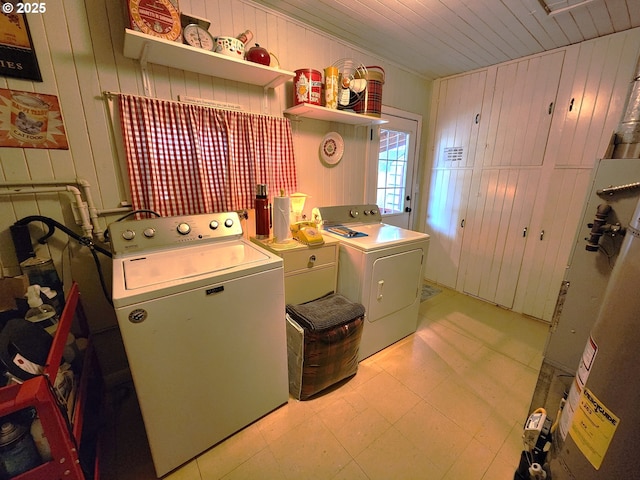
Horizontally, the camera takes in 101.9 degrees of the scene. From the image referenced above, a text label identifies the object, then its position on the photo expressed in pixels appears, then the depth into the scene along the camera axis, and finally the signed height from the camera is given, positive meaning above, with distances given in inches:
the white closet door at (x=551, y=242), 90.7 -24.4
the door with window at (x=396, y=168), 113.7 +2.9
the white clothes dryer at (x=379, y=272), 71.6 -27.7
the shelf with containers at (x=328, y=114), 76.8 +18.7
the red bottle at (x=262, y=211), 71.1 -9.9
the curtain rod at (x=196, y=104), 56.9 +17.1
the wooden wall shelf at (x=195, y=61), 52.1 +25.2
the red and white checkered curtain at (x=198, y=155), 60.6 +4.8
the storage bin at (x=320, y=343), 61.7 -40.1
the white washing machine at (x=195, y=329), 42.1 -27.2
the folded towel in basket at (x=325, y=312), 62.0 -33.9
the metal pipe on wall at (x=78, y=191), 51.9 -3.9
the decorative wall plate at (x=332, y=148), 93.7 +9.5
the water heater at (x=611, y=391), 22.8 -20.2
